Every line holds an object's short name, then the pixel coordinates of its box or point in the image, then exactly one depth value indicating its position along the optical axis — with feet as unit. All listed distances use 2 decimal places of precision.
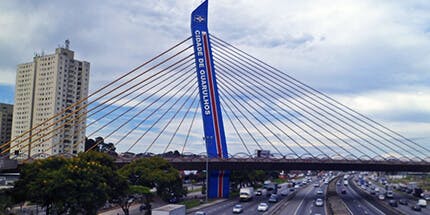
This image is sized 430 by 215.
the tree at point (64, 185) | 134.00
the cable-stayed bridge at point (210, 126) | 257.14
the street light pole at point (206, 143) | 249.84
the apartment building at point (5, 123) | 454.81
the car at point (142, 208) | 209.67
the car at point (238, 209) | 191.11
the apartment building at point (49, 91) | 403.34
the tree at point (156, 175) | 195.11
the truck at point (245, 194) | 257.34
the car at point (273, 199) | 255.74
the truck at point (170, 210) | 132.57
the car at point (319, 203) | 233.39
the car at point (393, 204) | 247.38
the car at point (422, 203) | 246.06
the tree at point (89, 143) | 449.06
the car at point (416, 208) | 228.63
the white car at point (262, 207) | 200.99
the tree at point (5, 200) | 115.28
